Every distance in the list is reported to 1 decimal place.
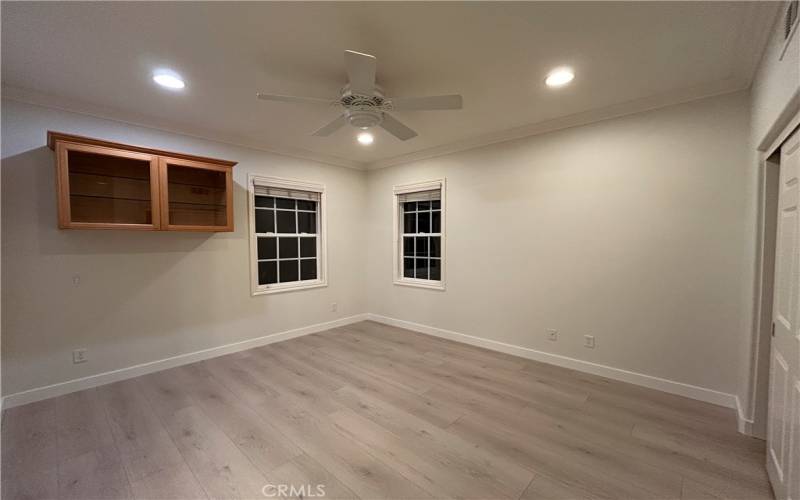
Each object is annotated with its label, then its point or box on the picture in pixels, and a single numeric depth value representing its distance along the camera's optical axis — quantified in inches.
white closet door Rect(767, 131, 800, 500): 58.4
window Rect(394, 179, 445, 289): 180.9
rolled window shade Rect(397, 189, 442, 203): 180.4
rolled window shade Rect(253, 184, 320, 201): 164.9
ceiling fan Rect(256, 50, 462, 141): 72.2
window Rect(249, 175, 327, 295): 165.5
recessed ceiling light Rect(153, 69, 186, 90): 93.7
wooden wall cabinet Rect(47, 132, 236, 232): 107.3
